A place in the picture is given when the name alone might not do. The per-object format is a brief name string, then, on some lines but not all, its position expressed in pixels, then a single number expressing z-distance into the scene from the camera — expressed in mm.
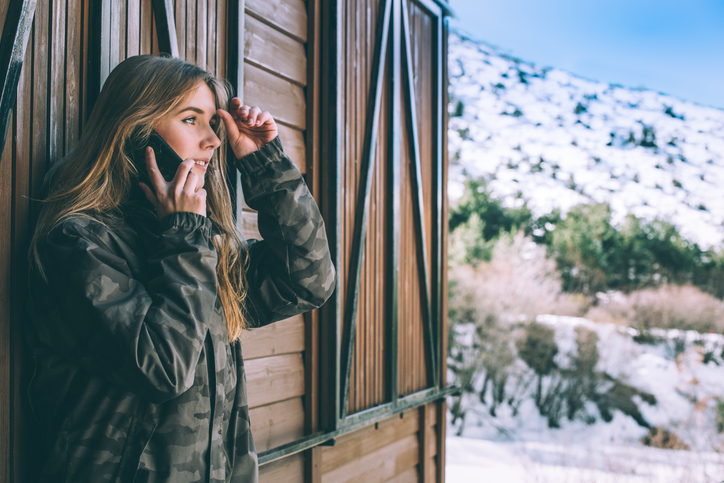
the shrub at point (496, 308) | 12328
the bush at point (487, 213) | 17688
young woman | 1172
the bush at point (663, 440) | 10836
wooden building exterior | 1526
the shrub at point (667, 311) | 13398
